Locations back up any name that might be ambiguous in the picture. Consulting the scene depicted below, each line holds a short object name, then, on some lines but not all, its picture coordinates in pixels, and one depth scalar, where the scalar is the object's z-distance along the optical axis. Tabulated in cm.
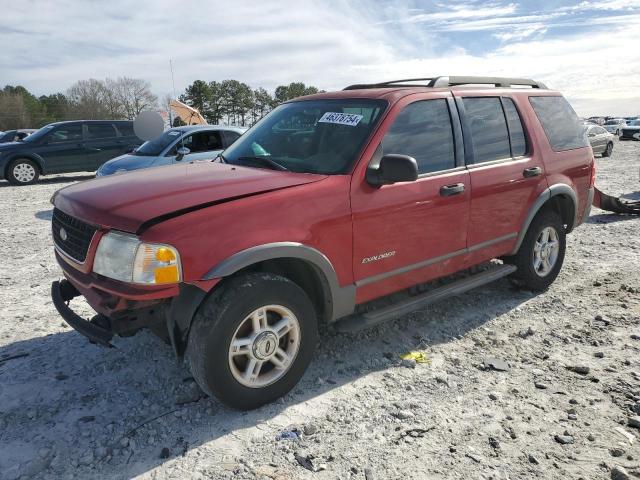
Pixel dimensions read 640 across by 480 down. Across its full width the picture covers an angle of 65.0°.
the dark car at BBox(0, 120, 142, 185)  1315
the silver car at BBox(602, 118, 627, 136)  4222
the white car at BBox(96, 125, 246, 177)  916
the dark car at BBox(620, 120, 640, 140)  3447
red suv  275
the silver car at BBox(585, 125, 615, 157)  2119
